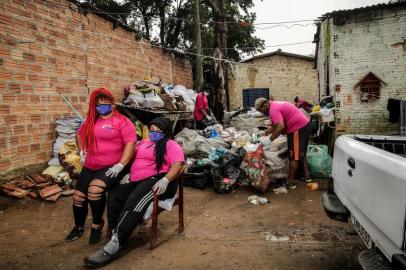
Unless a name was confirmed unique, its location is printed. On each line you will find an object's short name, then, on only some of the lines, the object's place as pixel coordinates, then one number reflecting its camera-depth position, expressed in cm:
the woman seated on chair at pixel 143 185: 301
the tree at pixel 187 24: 2038
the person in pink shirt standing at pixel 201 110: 935
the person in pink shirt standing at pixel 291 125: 539
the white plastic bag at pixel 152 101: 810
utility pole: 1174
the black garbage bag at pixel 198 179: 575
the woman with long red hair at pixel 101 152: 338
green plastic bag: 605
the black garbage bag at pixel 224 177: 542
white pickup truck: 161
